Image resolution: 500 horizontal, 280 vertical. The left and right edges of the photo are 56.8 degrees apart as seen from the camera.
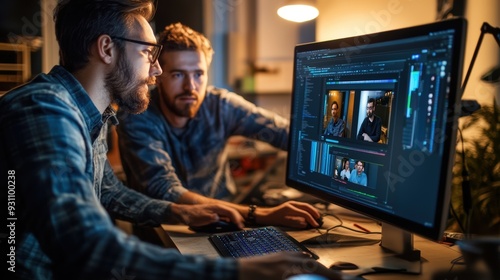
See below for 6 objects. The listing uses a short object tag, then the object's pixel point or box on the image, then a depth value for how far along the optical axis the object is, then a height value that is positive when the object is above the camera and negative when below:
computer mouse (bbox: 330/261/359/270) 1.00 -0.35
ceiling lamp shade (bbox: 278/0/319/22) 1.83 +0.37
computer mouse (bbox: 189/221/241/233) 1.33 -0.37
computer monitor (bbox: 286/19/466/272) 0.88 -0.03
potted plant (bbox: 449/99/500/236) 1.47 -0.20
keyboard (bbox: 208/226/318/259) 1.10 -0.35
